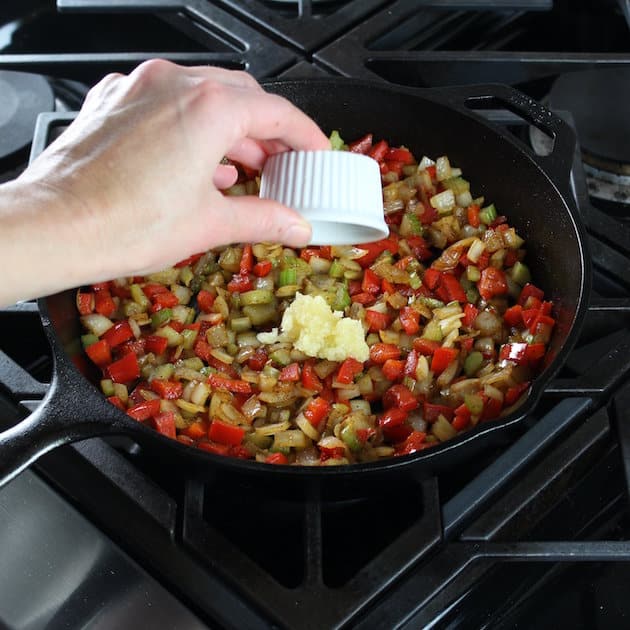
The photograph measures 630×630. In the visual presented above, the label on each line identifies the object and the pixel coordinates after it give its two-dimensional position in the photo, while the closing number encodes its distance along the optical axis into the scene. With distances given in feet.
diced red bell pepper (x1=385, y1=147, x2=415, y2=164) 4.77
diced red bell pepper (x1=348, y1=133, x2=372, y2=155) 4.76
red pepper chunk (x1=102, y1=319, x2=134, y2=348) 4.07
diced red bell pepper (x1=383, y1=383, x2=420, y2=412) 3.82
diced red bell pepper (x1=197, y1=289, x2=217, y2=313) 4.29
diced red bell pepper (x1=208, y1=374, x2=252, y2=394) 3.91
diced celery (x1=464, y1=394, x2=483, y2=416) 3.74
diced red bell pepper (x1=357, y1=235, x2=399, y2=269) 4.43
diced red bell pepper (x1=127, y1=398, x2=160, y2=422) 3.70
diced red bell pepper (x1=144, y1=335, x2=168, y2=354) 4.09
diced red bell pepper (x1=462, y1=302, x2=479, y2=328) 4.17
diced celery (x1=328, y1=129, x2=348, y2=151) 4.74
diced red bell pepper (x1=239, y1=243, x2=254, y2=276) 4.37
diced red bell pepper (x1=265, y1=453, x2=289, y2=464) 3.59
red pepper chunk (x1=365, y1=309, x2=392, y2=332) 4.18
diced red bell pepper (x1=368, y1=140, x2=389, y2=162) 4.74
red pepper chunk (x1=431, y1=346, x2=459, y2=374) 4.02
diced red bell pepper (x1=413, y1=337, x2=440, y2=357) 4.06
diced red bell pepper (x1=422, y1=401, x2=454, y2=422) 3.80
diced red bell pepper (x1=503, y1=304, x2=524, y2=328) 4.13
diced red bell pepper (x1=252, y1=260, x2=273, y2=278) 4.33
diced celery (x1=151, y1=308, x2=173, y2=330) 4.20
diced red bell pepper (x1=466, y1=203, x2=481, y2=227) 4.51
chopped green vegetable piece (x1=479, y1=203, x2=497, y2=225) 4.54
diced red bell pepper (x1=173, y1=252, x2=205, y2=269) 4.39
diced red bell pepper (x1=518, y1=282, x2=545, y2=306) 4.24
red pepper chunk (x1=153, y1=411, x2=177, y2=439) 3.64
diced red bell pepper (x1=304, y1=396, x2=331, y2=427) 3.80
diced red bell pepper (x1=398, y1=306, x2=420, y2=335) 4.15
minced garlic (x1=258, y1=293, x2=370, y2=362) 3.96
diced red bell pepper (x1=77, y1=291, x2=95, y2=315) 4.12
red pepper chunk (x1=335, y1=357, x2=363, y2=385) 3.92
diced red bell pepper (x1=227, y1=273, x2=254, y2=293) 4.32
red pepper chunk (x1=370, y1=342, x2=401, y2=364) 4.05
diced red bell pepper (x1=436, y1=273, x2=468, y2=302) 4.31
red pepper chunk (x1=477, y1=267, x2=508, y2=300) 4.29
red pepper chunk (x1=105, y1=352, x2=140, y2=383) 3.93
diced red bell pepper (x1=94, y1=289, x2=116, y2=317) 4.16
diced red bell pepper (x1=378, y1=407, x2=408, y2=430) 3.76
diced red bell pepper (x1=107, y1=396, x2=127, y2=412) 3.75
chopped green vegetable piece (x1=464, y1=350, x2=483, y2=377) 4.04
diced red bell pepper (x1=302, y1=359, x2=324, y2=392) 3.92
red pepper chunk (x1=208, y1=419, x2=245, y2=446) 3.68
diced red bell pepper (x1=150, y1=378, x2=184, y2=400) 3.87
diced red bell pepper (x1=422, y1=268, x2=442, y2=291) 4.35
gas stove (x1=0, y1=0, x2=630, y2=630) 3.23
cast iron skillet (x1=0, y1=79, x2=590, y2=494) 3.10
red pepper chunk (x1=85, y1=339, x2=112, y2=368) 4.00
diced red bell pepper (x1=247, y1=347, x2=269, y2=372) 4.04
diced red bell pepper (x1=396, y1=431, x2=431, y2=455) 3.56
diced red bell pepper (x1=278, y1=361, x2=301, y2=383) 3.93
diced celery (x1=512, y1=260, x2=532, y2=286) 4.36
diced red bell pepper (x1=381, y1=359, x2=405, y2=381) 3.99
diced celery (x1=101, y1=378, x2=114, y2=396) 3.85
